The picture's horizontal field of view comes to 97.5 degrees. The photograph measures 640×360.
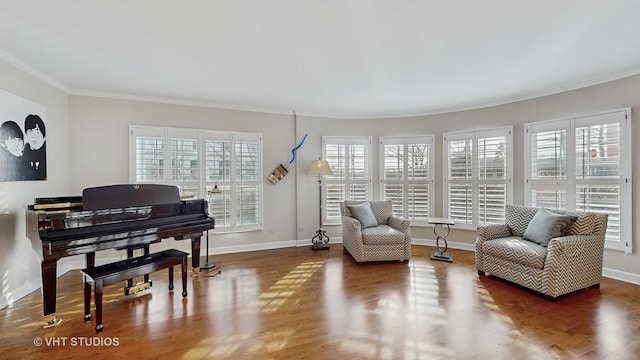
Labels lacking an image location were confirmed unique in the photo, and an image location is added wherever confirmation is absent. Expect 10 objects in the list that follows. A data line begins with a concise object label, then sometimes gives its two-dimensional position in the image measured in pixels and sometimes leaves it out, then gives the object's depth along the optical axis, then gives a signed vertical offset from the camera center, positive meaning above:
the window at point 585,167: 3.42 +0.14
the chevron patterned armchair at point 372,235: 4.07 -0.86
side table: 4.26 -1.20
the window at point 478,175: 4.49 +0.04
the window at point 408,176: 5.19 +0.03
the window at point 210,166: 4.21 +0.19
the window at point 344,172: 5.35 +0.11
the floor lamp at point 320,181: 4.85 -0.06
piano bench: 2.35 -0.84
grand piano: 2.35 -0.41
